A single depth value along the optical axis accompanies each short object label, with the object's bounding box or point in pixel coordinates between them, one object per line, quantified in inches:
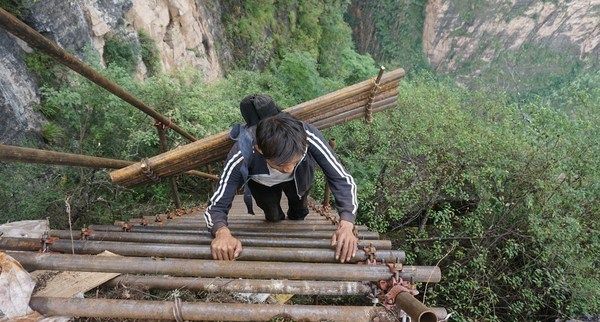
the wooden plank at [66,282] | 60.4
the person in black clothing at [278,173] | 81.3
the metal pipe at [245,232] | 99.3
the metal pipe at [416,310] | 50.2
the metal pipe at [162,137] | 150.9
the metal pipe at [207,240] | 86.5
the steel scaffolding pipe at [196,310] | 53.9
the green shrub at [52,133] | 224.8
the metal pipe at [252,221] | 139.3
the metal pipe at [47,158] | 58.3
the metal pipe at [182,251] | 72.5
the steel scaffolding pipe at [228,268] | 62.8
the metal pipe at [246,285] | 65.9
